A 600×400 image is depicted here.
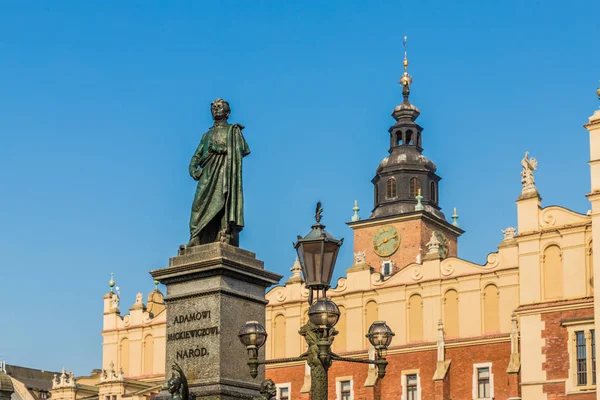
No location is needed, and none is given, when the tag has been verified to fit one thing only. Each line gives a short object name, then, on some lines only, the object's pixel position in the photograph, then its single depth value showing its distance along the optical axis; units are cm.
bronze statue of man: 1828
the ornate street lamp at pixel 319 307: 1459
